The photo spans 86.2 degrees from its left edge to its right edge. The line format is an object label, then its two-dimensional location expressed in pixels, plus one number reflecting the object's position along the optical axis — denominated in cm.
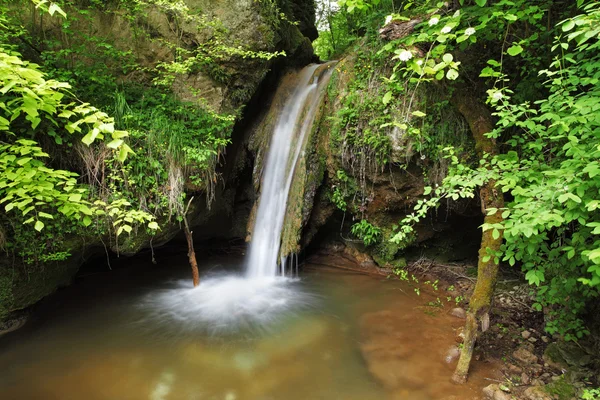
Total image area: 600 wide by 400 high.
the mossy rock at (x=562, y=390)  297
